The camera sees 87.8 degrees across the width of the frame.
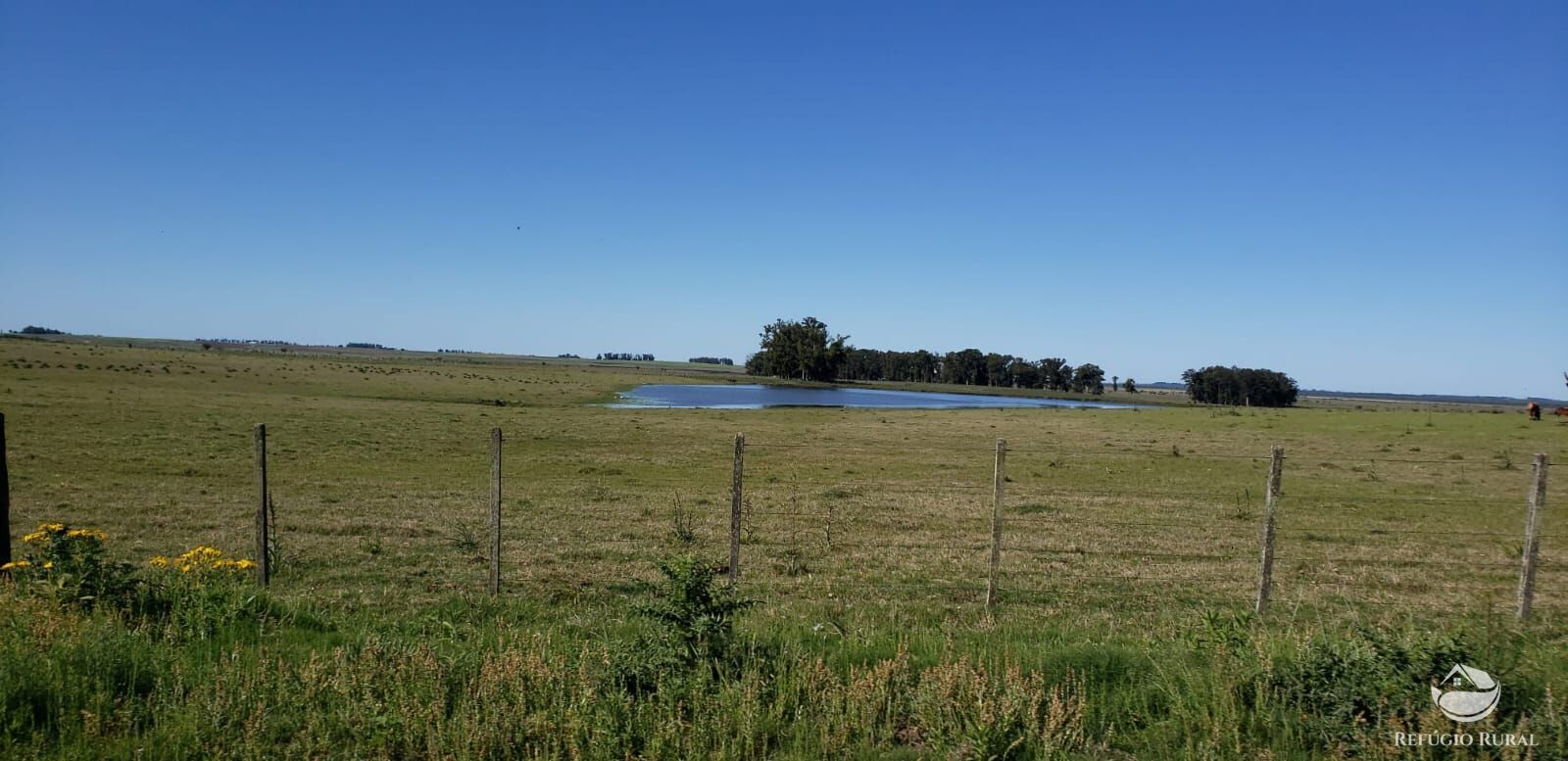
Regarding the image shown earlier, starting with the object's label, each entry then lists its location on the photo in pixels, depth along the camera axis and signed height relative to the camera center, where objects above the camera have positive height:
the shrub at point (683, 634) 5.92 -2.03
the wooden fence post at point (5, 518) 8.04 -1.82
